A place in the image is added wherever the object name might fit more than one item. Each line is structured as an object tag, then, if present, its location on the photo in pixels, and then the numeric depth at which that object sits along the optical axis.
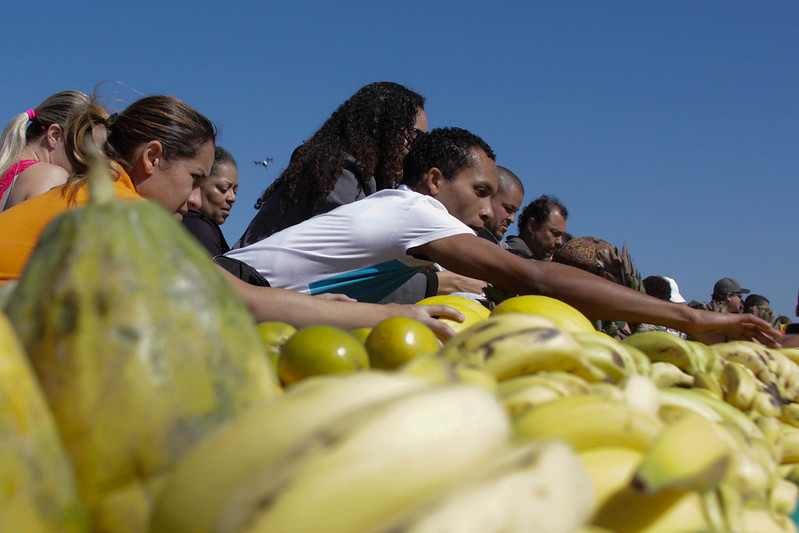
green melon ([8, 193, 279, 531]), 0.74
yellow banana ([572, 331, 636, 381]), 1.52
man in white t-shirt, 2.92
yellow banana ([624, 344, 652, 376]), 1.67
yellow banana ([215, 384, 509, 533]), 0.57
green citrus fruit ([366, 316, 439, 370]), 1.66
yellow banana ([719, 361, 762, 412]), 1.79
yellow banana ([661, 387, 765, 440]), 1.39
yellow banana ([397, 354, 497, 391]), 0.90
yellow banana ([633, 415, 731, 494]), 0.69
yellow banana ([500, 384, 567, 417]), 1.05
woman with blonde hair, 4.00
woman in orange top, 2.53
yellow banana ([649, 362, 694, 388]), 1.78
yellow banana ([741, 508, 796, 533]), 1.00
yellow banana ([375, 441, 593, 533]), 0.53
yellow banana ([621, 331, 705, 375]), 1.93
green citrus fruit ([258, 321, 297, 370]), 1.82
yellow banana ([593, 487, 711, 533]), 0.79
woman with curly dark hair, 4.29
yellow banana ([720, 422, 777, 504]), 1.05
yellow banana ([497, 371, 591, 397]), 1.15
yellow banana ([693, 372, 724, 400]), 1.77
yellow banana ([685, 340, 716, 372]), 1.96
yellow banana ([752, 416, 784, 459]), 1.60
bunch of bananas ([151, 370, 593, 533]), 0.56
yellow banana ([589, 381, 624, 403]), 1.12
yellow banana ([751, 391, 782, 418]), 1.79
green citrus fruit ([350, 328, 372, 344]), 1.97
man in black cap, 12.12
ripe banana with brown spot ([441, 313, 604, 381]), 1.37
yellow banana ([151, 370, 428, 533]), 0.64
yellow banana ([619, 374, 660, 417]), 1.15
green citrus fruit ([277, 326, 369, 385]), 1.51
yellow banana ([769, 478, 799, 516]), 1.22
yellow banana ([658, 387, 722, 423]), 1.26
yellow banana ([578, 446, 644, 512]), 0.80
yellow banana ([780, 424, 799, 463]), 1.69
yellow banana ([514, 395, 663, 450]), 0.87
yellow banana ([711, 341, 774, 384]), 2.08
